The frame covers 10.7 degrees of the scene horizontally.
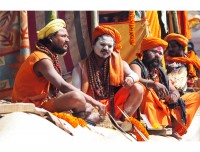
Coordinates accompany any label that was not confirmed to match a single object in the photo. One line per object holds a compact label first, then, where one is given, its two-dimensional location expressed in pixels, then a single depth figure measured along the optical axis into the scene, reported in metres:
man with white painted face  11.83
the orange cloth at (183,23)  17.43
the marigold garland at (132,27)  14.21
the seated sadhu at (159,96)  12.55
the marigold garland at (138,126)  11.28
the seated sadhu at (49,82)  10.42
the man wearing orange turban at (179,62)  14.32
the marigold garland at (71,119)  9.74
